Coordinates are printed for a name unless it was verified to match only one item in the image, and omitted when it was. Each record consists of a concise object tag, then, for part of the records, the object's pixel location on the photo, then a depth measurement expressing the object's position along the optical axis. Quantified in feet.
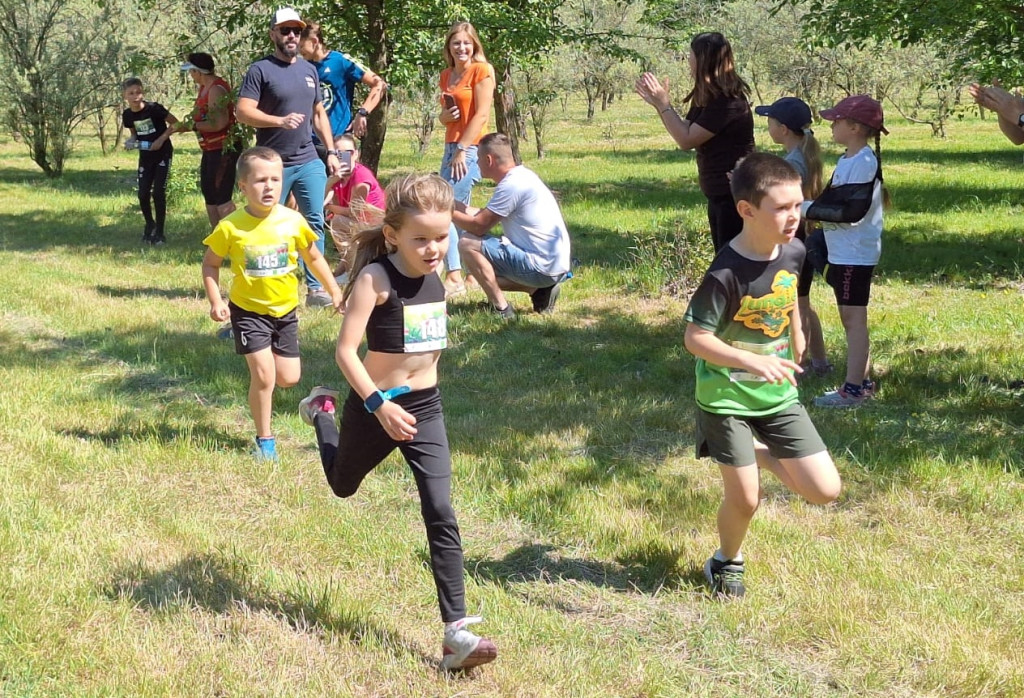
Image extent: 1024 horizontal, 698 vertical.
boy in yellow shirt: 17.96
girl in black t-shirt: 22.76
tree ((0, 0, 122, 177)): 72.69
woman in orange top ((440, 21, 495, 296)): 28.91
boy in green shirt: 12.61
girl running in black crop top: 11.59
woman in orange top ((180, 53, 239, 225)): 35.04
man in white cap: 27.71
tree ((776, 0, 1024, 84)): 35.91
